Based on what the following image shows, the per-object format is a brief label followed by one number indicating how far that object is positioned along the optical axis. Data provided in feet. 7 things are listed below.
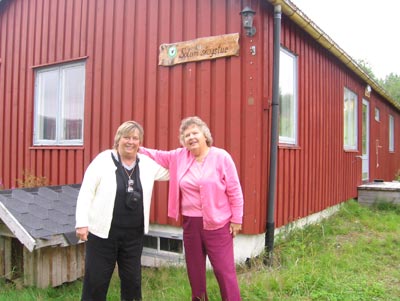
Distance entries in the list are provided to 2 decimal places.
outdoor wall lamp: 14.60
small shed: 13.24
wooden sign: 15.34
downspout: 15.53
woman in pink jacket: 10.30
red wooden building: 15.34
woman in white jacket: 10.18
